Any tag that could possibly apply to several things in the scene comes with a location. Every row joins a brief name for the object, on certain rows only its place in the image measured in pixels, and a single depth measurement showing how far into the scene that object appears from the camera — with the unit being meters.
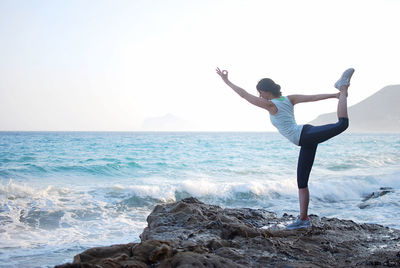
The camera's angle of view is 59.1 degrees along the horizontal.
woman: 4.07
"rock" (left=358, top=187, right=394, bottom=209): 8.39
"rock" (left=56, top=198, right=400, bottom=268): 2.70
